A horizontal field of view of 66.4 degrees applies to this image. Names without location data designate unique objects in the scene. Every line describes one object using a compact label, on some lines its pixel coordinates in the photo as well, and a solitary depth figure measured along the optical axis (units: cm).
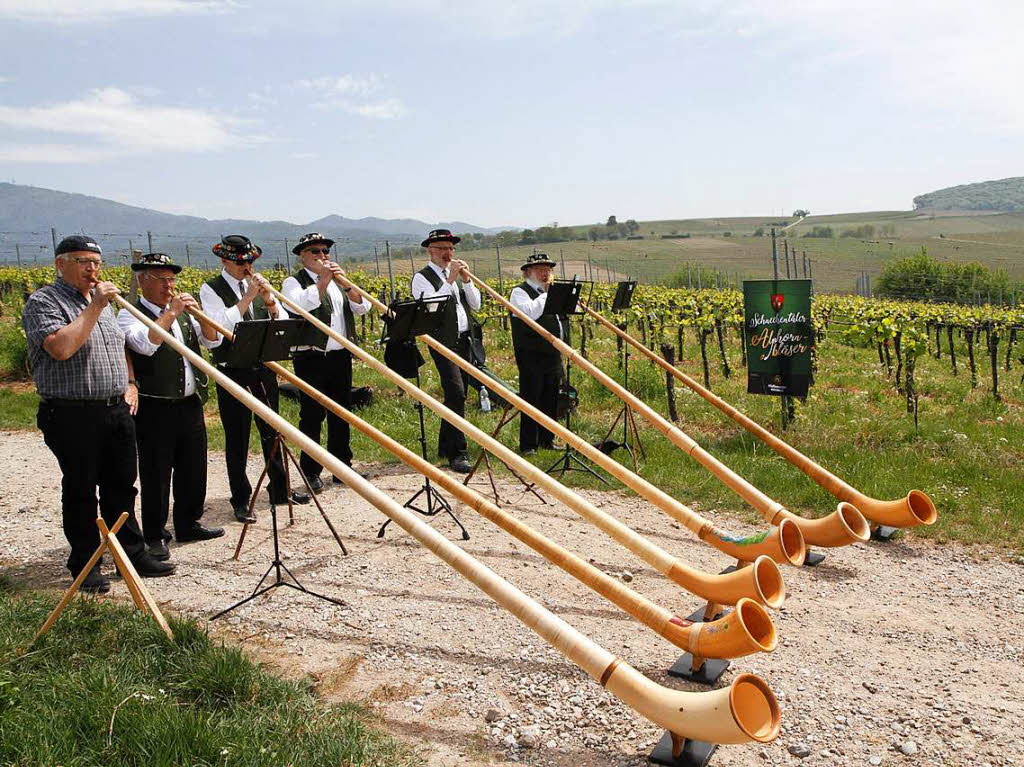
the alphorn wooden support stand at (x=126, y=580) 375
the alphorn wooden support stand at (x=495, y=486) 619
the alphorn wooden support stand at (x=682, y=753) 292
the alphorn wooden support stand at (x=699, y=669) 360
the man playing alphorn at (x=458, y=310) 714
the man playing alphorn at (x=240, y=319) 562
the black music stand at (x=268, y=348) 448
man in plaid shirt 426
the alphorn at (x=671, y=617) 304
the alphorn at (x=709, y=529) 417
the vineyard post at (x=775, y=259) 828
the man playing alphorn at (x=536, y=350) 759
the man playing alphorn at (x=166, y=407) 509
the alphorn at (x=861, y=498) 484
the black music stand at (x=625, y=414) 721
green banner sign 767
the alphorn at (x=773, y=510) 452
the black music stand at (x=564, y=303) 678
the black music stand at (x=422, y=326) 561
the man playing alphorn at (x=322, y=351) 643
